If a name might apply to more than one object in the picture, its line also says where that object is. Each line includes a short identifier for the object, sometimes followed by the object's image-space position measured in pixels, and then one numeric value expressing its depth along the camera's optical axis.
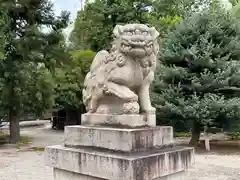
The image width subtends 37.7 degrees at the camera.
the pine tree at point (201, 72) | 11.87
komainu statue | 4.11
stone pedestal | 3.80
